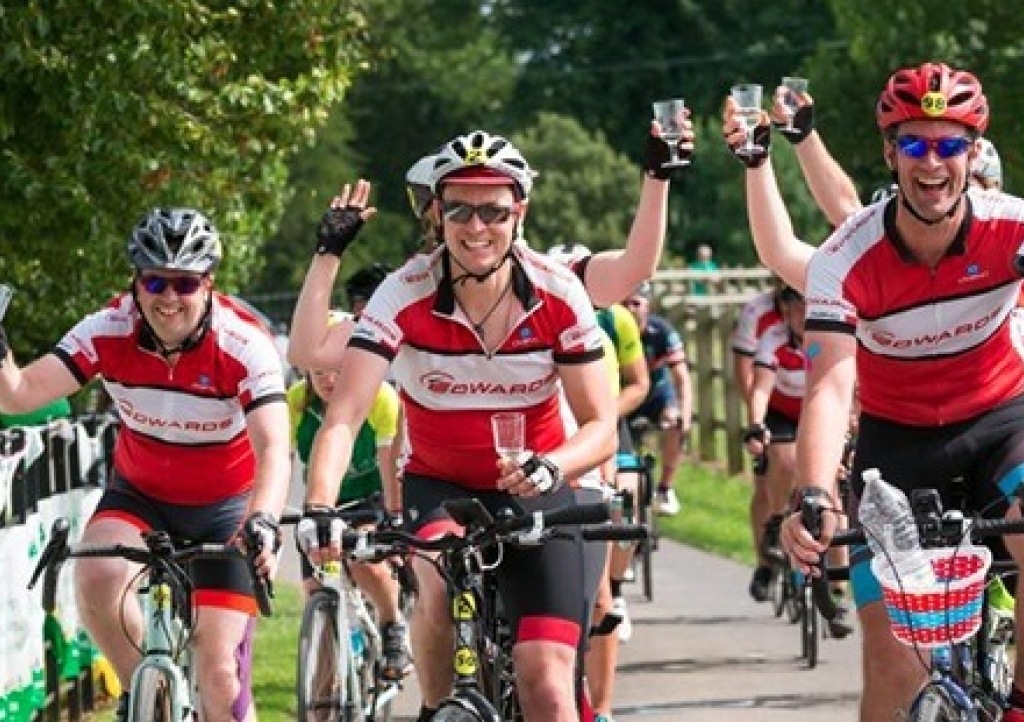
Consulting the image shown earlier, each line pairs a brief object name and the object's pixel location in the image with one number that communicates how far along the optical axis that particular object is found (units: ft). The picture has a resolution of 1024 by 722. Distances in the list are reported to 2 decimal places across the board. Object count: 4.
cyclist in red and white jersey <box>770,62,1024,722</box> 29.66
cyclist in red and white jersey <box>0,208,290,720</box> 34.78
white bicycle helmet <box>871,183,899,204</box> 33.30
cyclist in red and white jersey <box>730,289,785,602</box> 62.03
